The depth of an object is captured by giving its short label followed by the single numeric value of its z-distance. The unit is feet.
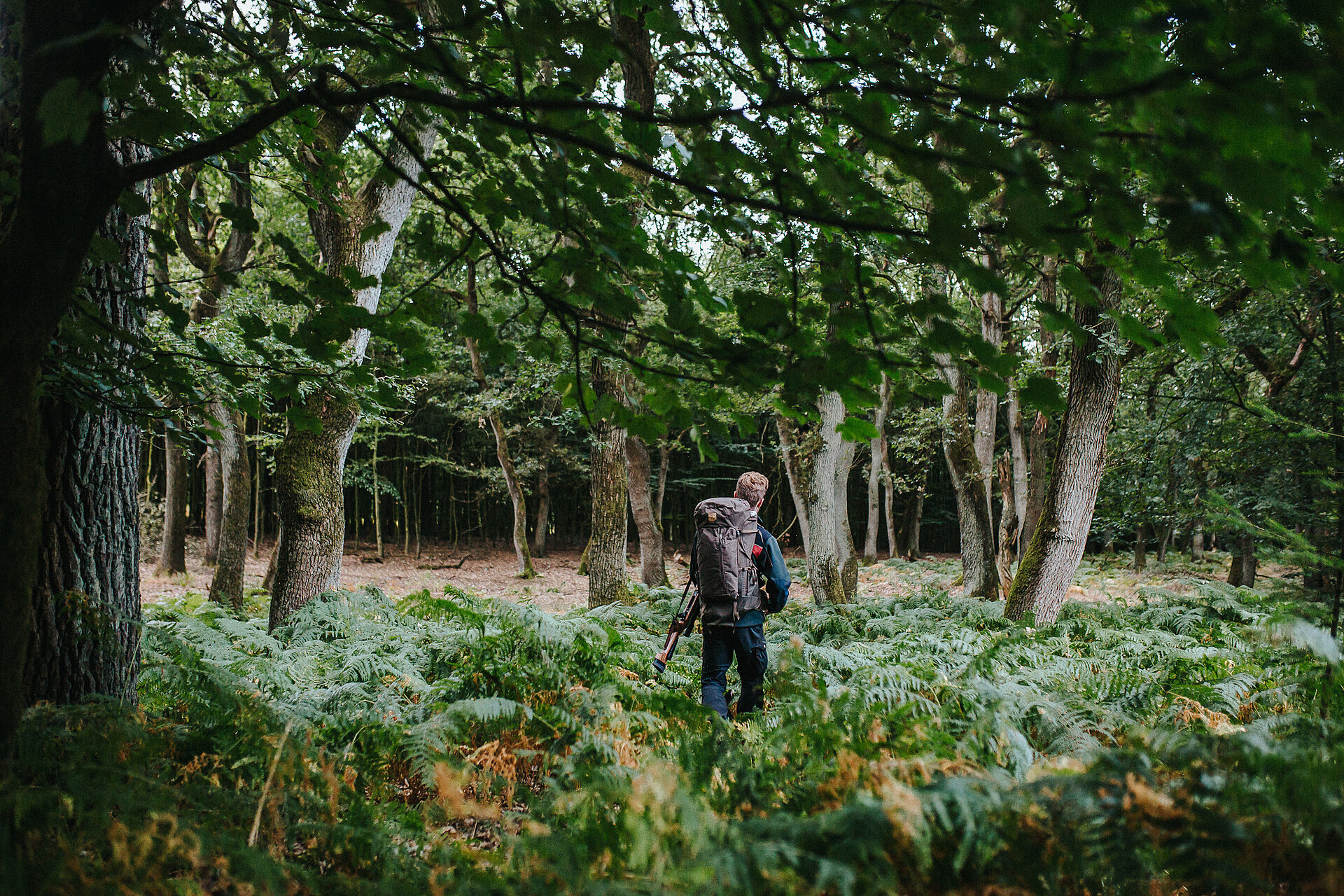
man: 15.38
